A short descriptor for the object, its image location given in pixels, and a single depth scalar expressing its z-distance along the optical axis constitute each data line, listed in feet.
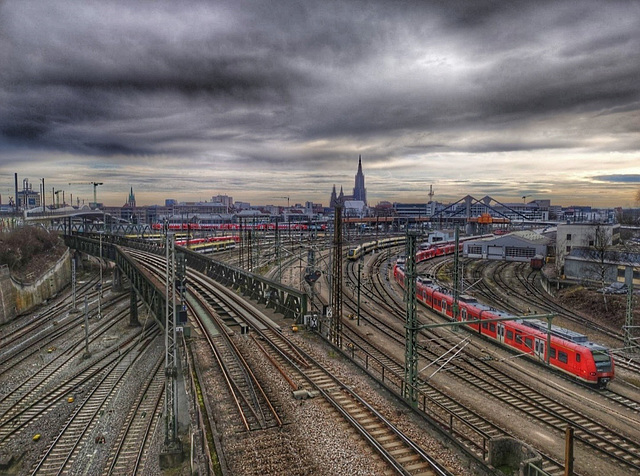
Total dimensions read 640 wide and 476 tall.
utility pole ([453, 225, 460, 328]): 101.08
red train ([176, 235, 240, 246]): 246.06
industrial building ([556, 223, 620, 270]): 173.53
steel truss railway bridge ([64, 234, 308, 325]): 85.92
